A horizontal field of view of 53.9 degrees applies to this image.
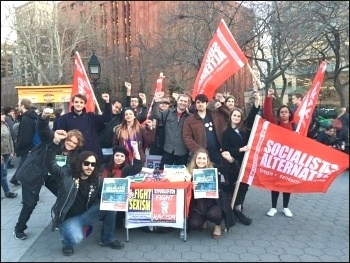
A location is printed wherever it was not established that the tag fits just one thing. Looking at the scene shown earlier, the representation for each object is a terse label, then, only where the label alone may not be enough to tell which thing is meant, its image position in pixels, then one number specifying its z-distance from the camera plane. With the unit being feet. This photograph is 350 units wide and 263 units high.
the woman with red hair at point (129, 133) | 16.11
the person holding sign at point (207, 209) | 14.50
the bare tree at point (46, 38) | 89.66
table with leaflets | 14.19
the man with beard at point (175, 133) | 17.10
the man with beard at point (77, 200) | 12.80
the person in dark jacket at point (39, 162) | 13.76
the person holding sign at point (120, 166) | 14.74
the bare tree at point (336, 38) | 32.63
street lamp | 36.06
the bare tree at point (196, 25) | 46.75
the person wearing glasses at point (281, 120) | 17.10
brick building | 100.78
